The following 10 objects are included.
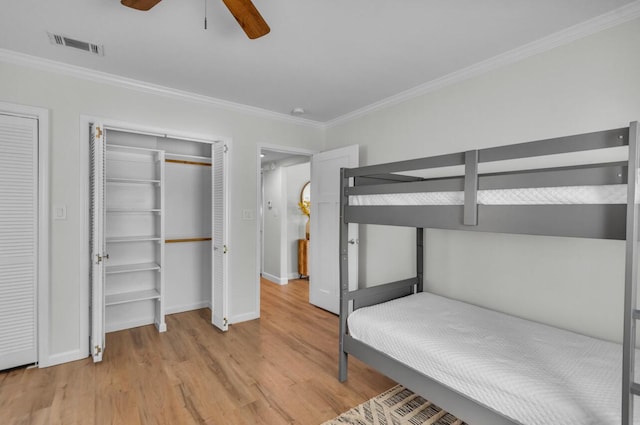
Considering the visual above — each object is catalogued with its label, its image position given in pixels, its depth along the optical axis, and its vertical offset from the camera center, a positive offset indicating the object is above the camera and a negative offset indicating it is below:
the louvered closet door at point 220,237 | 3.38 -0.33
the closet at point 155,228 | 3.41 -0.26
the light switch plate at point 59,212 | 2.63 -0.06
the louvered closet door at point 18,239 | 2.46 -0.27
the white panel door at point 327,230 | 3.67 -0.27
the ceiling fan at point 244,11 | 1.48 +0.94
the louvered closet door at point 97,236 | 2.68 -0.26
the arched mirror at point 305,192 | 5.94 +0.30
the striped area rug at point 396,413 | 1.95 -1.30
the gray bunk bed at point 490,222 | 1.21 -0.06
